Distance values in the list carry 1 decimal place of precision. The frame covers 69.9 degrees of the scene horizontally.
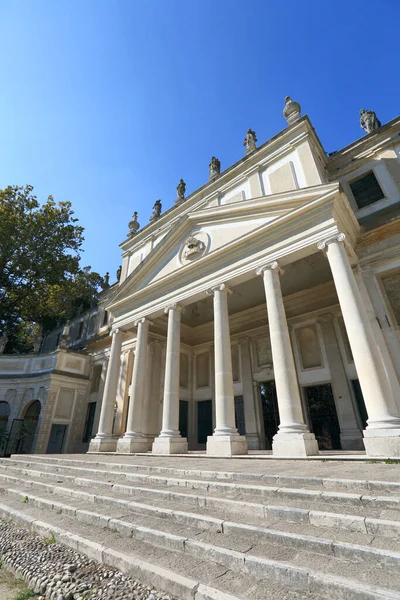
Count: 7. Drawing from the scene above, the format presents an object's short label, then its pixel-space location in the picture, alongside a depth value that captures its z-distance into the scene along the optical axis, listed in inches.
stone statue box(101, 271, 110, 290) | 1100.9
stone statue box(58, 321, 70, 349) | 940.4
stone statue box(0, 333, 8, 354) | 912.4
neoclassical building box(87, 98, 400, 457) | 365.1
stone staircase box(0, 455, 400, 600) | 94.6
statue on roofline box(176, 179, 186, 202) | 833.3
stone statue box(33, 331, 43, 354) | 953.2
